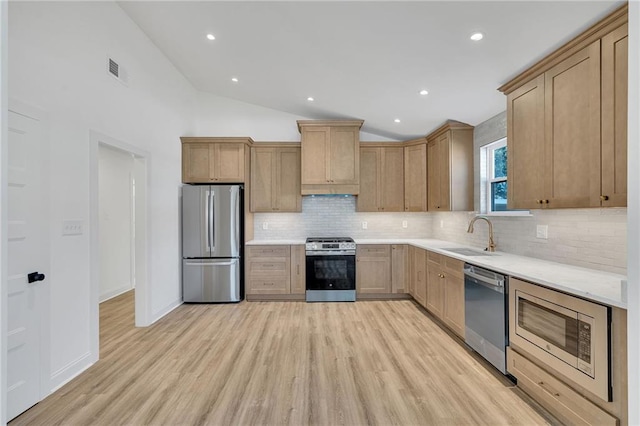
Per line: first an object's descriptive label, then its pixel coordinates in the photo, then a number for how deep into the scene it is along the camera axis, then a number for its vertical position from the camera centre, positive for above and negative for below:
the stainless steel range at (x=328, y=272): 4.12 -0.92
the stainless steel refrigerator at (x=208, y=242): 3.98 -0.44
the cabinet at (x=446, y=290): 2.78 -0.89
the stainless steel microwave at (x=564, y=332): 1.44 -0.76
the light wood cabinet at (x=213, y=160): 4.16 +0.83
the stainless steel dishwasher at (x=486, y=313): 2.16 -0.89
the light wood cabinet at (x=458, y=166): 3.59 +0.62
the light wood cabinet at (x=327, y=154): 4.23 +0.93
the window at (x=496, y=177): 3.22 +0.43
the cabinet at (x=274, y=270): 4.15 -0.89
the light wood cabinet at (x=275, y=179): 4.44 +0.56
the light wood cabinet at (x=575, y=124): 1.57 +0.62
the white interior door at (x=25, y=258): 1.77 -0.31
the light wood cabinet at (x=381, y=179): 4.52 +0.57
